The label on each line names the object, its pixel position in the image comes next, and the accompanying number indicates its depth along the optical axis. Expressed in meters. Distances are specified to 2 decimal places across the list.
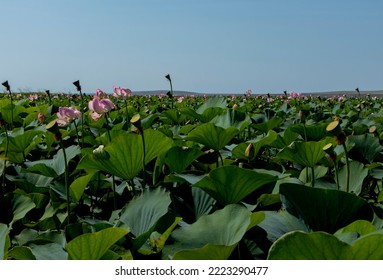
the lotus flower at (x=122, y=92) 3.21
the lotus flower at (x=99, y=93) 3.16
